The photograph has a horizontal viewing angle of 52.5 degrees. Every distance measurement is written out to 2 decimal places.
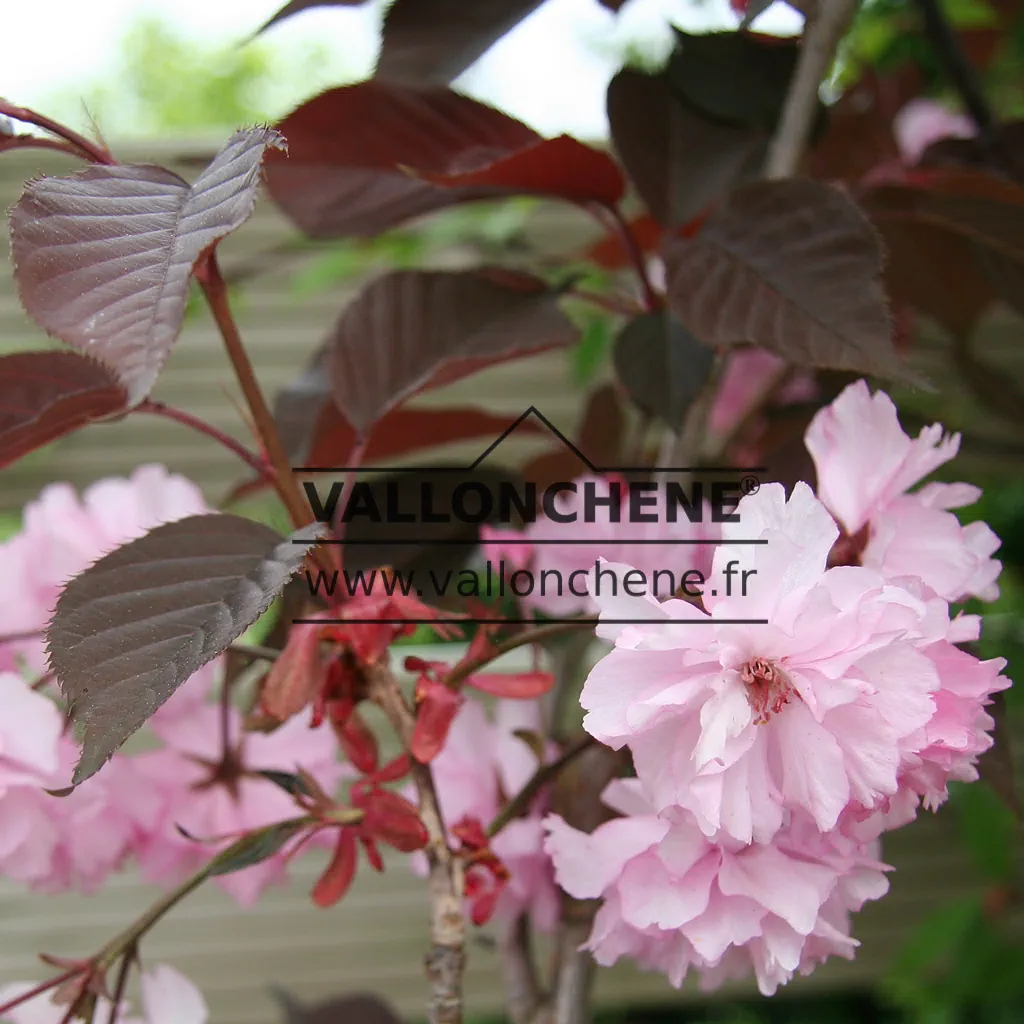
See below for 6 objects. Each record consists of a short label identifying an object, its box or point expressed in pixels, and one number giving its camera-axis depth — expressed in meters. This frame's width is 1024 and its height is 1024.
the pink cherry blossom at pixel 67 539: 0.40
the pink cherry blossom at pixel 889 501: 0.29
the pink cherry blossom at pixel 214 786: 0.43
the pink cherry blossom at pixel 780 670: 0.25
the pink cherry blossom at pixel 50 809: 0.33
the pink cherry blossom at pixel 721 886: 0.28
